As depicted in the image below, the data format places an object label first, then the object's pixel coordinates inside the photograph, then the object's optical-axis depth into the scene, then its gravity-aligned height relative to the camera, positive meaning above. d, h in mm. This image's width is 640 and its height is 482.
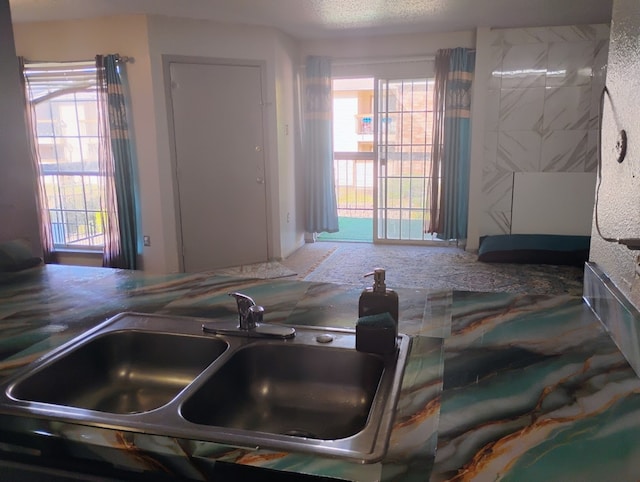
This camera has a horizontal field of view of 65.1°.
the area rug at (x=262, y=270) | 4598 -1107
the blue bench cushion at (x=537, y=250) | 4652 -966
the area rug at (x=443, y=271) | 4090 -1102
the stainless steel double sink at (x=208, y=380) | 959 -510
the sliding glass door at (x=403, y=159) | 5418 -115
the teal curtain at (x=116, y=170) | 4297 -137
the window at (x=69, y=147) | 4500 +72
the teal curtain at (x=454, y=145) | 5066 +31
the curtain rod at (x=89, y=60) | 4281 +819
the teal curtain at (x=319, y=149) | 5383 +17
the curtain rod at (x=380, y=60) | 5238 +932
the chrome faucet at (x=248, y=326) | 1252 -438
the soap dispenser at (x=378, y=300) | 1195 -355
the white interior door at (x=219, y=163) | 4539 -100
